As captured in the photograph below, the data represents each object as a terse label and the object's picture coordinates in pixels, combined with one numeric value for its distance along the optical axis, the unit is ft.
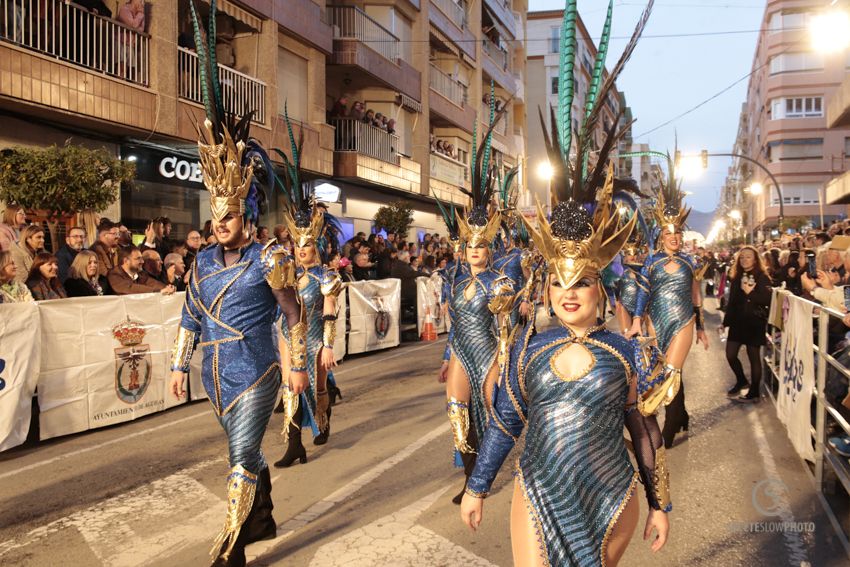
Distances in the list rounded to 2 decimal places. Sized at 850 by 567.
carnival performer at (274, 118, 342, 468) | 23.97
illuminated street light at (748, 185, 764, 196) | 147.50
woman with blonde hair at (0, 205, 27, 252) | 29.46
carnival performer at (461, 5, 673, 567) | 9.39
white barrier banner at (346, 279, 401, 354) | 46.70
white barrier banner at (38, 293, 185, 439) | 25.45
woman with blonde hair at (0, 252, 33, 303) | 24.56
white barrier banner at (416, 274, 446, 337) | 56.34
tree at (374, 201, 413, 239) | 71.36
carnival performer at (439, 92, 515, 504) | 18.17
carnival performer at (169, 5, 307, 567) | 14.76
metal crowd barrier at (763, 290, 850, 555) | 17.53
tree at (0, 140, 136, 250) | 30.09
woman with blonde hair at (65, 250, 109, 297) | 29.12
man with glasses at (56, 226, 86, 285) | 30.42
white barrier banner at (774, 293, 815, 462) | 21.14
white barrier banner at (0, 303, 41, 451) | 23.21
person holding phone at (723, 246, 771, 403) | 31.63
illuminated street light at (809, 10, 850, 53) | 58.39
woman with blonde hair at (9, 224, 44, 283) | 27.73
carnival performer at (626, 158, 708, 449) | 23.02
